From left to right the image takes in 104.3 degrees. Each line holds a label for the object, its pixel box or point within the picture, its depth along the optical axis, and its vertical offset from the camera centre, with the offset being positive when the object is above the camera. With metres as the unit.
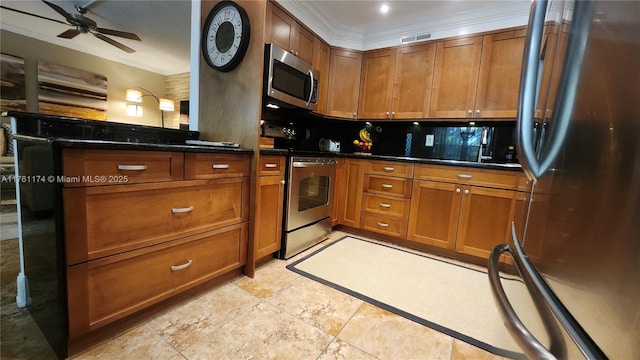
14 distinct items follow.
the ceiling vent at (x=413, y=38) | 2.49 +1.24
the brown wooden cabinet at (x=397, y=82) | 2.53 +0.82
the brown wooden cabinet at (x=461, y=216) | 2.00 -0.45
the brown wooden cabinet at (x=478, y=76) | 2.19 +0.81
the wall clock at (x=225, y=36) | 1.61 +0.75
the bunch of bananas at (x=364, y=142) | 2.93 +0.17
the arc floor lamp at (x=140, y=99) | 4.55 +0.80
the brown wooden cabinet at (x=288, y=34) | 1.98 +1.03
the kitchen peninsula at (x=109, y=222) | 0.93 -0.36
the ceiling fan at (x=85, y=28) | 2.88 +1.33
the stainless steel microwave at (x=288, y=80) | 1.88 +0.60
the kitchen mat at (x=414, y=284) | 1.37 -0.87
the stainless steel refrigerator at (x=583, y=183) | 0.29 -0.02
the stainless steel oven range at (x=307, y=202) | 1.99 -0.44
